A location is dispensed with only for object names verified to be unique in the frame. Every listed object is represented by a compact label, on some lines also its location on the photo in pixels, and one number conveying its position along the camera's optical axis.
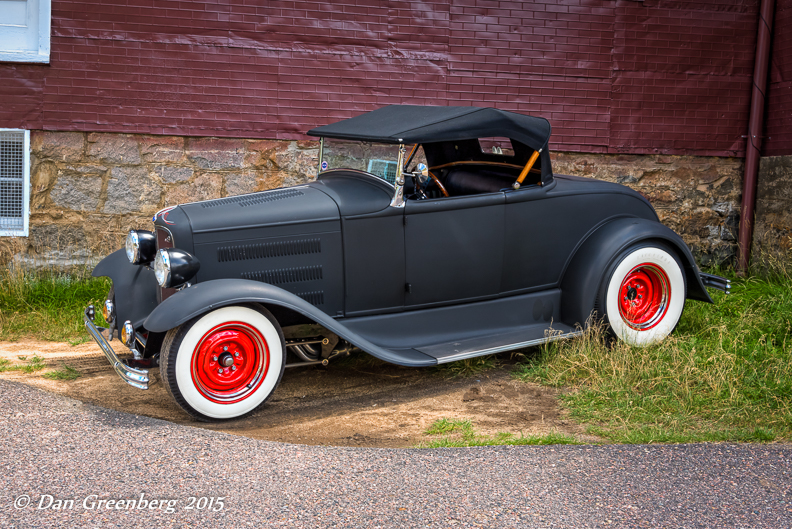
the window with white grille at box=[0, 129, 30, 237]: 6.51
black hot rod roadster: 3.73
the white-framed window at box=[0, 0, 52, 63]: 6.39
